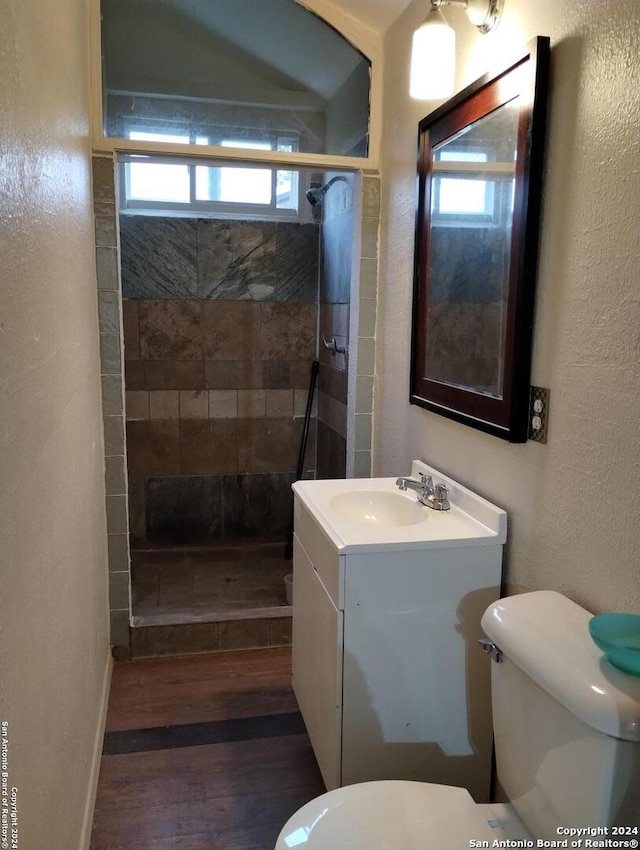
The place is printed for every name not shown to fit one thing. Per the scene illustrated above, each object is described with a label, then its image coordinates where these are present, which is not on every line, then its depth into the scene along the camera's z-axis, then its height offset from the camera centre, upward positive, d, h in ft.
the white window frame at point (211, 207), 11.07 +1.69
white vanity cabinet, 5.21 -2.68
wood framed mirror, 4.83 +0.55
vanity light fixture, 5.40 +2.19
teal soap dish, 3.34 -1.63
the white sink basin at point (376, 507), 6.37 -1.88
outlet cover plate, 4.77 -0.71
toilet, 3.29 -2.42
